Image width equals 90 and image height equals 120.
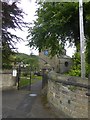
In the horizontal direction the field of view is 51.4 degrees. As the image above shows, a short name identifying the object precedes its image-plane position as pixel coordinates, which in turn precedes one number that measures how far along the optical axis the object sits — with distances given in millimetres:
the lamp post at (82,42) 3445
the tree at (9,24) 7541
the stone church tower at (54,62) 11351
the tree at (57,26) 4432
